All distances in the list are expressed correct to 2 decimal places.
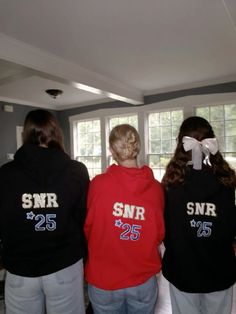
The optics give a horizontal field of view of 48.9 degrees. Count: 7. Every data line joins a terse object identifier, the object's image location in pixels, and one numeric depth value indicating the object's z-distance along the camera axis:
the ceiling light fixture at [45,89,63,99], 4.43
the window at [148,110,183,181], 4.88
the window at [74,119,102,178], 5.93
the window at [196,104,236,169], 4.30
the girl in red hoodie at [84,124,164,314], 1.15
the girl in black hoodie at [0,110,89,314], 1.12
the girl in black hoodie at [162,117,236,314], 1.17
